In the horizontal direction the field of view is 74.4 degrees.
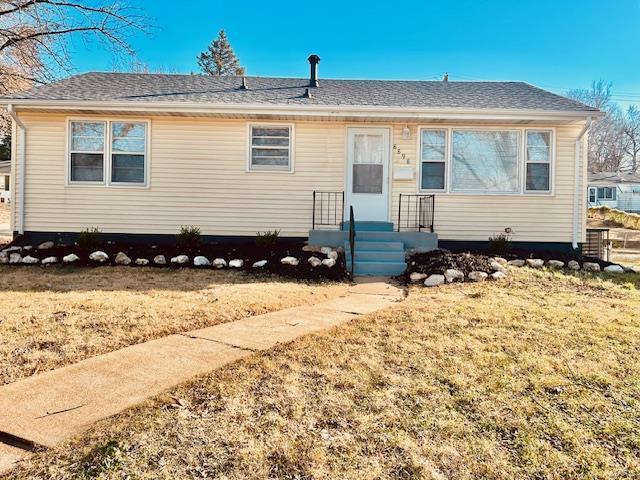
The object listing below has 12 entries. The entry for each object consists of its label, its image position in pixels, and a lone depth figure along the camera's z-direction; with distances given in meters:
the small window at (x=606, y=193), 35.50
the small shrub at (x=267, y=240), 8.23
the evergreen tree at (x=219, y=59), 39.00
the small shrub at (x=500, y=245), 8.44
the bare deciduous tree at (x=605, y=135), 40.72
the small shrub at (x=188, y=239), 8.30
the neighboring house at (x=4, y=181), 31.08
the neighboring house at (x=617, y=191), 34.81
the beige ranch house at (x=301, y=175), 8.84
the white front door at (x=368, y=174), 9.06
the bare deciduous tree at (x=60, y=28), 11.36
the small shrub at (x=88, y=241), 7.87
